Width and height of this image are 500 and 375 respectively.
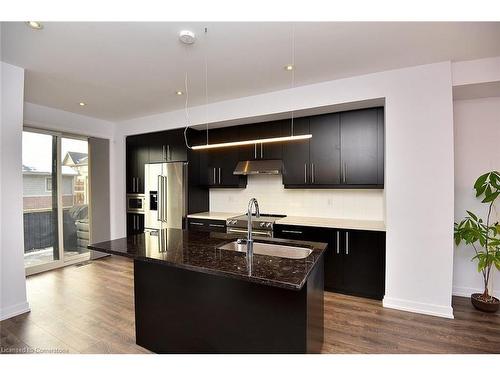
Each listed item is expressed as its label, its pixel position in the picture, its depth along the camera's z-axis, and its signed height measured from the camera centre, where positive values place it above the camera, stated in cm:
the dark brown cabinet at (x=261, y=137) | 381 +78
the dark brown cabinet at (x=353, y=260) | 297 -95
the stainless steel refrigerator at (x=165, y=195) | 429 -15
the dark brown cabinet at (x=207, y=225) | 393 -64
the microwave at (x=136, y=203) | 484 -33
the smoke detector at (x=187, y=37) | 211 +132
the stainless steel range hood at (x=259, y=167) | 373 +29
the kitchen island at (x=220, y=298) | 153 -81
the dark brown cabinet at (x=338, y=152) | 319 +45
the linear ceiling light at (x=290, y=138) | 216 +43
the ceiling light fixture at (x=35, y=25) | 198 +134
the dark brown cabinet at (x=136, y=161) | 481 +52
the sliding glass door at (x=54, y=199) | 402 -21
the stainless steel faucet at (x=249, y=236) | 195 -41
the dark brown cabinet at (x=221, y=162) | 421 +42
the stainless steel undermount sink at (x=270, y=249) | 207 -55
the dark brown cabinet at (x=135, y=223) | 486 -73
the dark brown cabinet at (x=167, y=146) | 434 +74
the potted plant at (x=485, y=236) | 262 -59
